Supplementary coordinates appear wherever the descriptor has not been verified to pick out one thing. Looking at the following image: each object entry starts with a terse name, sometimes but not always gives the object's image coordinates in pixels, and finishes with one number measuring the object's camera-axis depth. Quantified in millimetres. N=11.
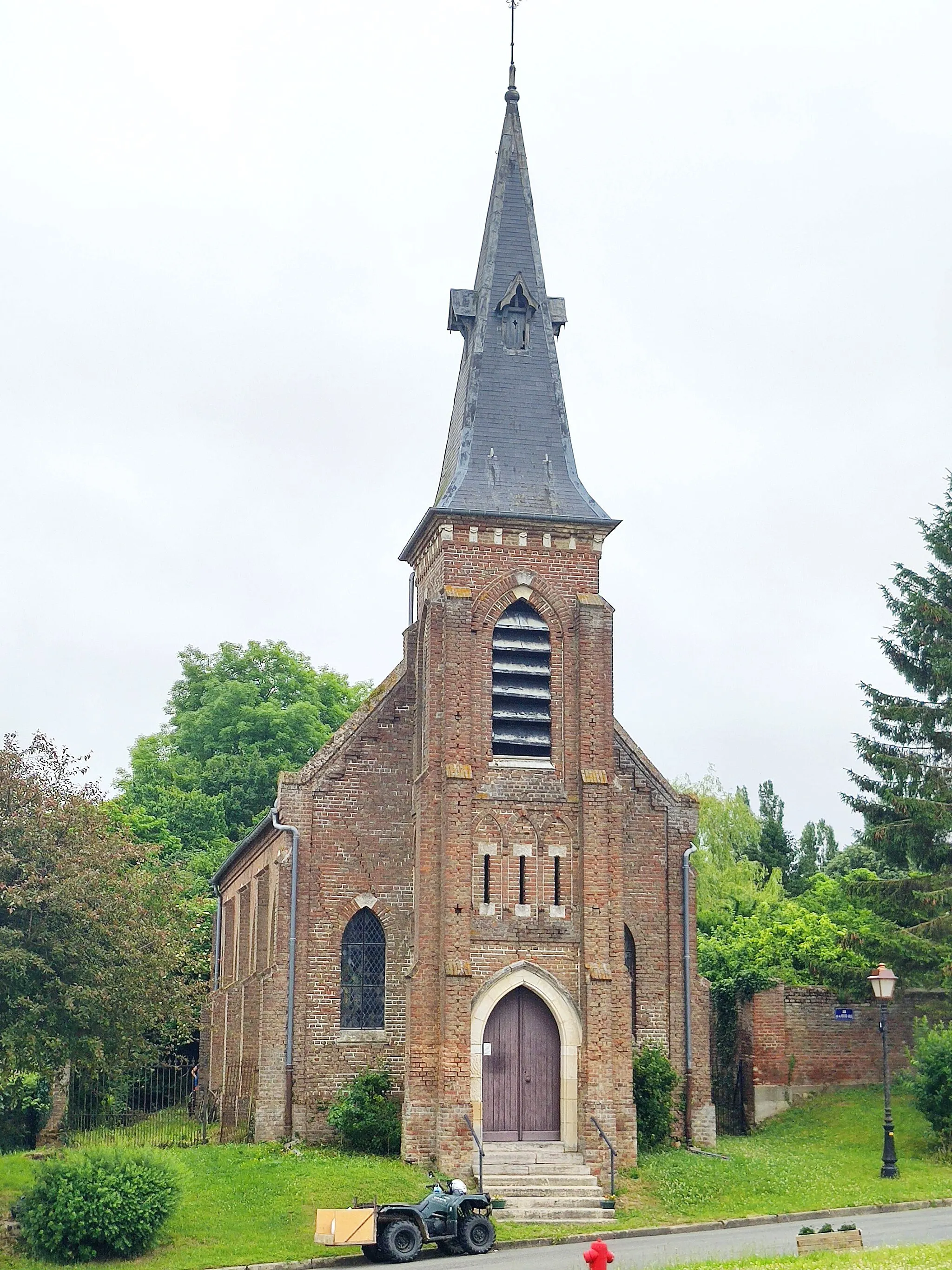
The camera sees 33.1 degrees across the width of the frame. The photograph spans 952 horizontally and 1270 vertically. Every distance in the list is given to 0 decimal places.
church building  30203
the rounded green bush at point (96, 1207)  23609
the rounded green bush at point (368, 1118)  30719
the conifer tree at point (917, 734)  36781
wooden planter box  20750
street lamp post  29203
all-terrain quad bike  23375
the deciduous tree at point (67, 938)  24453
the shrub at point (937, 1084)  31203
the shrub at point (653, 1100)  32125
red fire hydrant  16578
